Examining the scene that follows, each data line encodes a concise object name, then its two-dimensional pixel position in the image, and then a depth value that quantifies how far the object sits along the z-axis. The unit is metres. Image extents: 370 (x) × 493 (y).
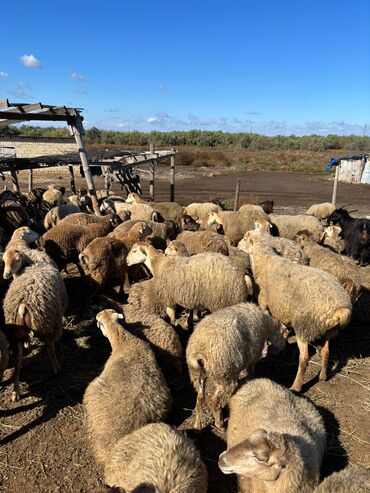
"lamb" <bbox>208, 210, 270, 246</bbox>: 10.80
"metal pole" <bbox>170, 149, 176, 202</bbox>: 16.93
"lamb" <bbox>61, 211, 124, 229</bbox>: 9.12
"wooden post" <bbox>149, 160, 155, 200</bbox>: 16.91
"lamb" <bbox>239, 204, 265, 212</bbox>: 11.41
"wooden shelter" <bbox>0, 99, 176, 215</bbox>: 9.16
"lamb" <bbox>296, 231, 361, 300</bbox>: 6.32
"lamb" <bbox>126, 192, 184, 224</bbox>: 12.16
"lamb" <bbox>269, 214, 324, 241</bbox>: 10.31
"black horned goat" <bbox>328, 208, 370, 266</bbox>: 9.80
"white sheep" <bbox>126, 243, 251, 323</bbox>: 5.71
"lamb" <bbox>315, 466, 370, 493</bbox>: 2.72
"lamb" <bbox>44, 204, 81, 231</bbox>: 10.25
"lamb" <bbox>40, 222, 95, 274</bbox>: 7.65
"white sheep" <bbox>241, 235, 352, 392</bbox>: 4.84
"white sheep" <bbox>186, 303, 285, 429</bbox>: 4.09
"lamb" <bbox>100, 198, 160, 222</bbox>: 11.01
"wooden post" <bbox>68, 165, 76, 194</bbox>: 16.45
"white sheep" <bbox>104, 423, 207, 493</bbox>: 2.85
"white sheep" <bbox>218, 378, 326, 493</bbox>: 2.83
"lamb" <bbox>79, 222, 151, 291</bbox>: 6.86
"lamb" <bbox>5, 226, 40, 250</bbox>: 7.16
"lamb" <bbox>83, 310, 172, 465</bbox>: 3.61
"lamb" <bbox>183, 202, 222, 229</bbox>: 12.95
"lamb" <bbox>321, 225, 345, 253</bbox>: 9.98
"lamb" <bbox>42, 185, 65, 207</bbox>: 13.56
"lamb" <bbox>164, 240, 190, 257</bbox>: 7.03
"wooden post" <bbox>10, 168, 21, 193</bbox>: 14.05
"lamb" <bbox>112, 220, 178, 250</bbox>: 8.51
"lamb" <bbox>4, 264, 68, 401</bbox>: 4.75
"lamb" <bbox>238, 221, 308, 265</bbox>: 7.03
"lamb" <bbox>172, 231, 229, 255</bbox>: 7.82
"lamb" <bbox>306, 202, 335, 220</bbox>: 15.08
